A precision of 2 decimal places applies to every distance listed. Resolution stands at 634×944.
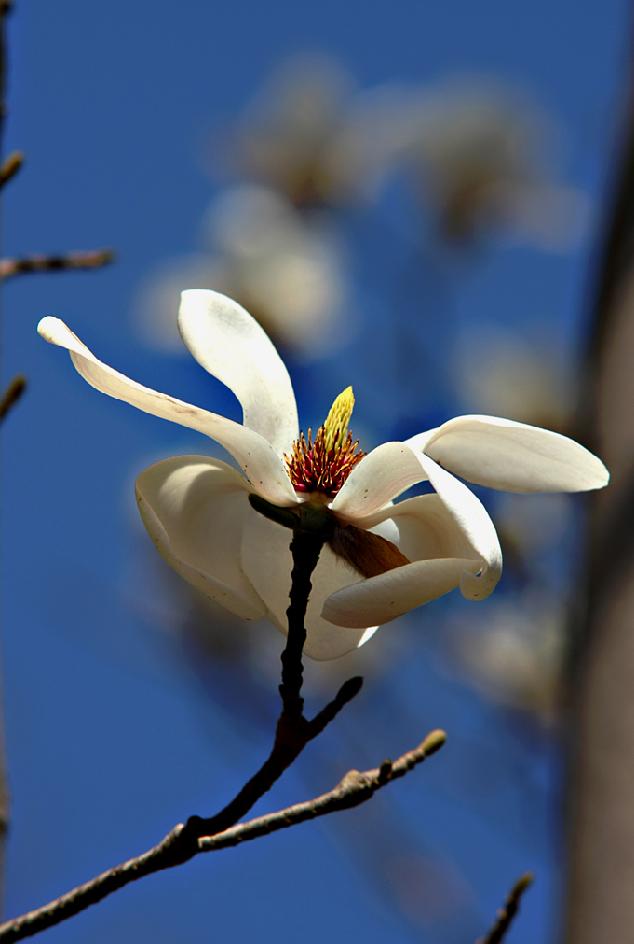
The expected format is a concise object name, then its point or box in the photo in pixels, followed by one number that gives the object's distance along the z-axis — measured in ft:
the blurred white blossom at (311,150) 13.22
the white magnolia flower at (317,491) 4.54
